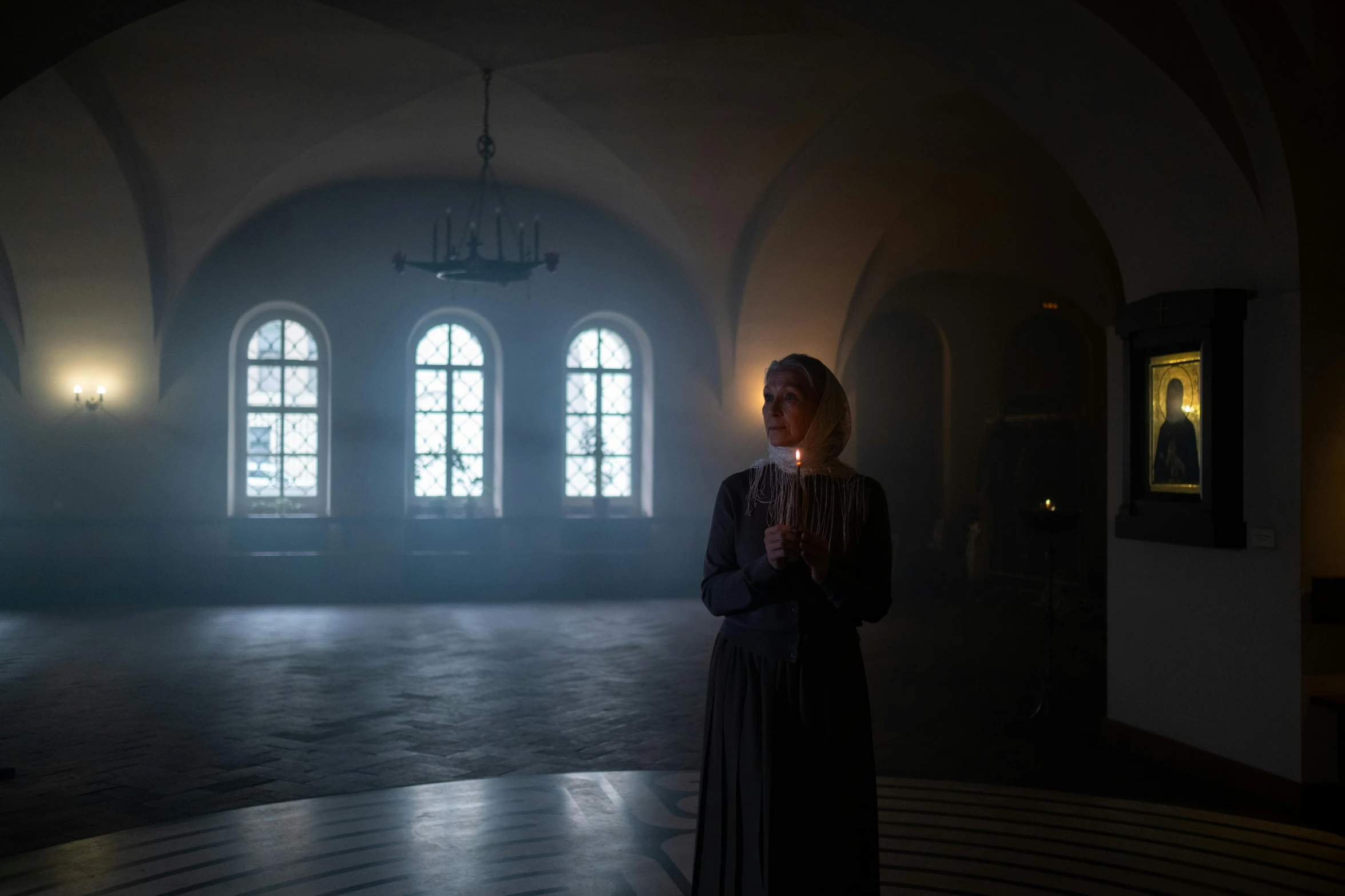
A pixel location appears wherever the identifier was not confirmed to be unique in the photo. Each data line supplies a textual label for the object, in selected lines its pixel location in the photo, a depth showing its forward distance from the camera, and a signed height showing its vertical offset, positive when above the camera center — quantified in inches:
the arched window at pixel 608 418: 499.5 +19.5
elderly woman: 99.7 -20.5
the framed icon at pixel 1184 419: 191.8 +8.4
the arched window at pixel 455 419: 485.7 +18.6
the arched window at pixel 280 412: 473.4 +20.4
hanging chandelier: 335.3 +62.2
